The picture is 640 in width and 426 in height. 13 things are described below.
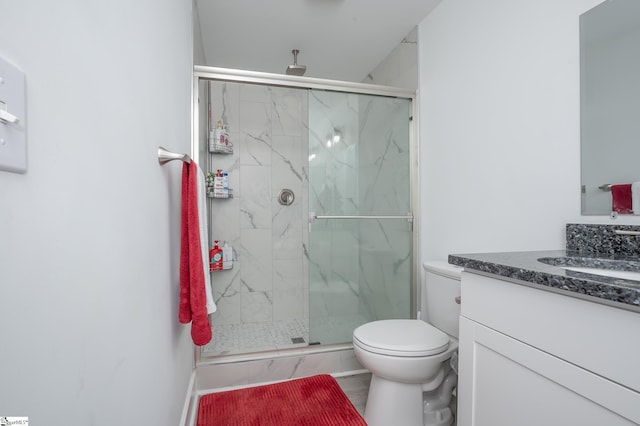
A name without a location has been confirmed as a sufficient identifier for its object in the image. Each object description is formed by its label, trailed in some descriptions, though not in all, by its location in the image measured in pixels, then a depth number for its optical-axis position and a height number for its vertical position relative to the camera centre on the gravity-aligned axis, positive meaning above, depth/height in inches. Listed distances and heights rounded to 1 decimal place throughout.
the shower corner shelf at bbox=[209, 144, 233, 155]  97.9 +21.3
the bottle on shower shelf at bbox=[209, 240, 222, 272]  96.7 -14.5
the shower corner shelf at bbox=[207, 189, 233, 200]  95.8 +5.8
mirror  40.6 +15.5
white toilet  53.4 -26.3
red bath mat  60.7 -41.7
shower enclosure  82.5 +1.4
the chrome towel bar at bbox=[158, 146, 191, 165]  39.3 +7.6
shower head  99.0 +47.1
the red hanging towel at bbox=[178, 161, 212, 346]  42.6 -7.9
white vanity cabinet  23.2 -13.6
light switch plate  12.8 +4.1
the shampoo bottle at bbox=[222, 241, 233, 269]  102.0 -14.8
